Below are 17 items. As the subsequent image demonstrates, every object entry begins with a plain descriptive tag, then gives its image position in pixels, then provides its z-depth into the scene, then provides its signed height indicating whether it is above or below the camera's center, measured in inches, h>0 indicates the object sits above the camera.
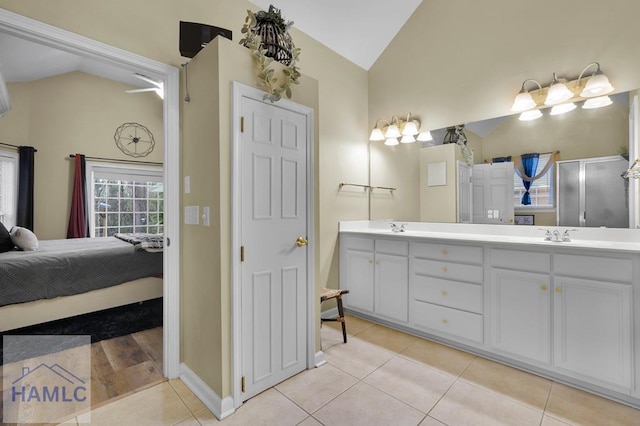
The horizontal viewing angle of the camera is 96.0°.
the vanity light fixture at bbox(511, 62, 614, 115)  83.7 +37.3
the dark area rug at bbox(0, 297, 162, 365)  93.9 -44.3
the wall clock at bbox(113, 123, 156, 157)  192.9 +50.8
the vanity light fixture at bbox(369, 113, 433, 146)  126.4 +37.3
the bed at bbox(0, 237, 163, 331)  97.2 -25.4
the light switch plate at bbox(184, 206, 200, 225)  74.3 -0.5
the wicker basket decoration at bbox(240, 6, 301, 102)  72.2 +43.8
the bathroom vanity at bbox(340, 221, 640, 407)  68.8 -24.3
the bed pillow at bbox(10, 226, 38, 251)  117.1 -10.9
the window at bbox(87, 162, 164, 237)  187.8 +10.0
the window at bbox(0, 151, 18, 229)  154.8 +13.8
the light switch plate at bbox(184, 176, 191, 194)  77.8 +7.8
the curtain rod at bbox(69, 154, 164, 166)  178.9 +35.3
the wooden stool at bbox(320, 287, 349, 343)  97.4 -28.3
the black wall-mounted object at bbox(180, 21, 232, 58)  73.7 +45.4
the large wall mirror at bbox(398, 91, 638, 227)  83.6 +22.6
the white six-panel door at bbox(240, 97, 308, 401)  70.6 -8.1
